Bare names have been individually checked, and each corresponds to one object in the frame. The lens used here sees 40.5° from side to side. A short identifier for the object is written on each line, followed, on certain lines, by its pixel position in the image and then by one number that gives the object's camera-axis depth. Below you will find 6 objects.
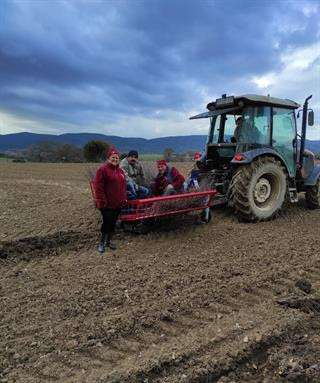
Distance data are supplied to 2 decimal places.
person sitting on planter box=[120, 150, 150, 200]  6.70
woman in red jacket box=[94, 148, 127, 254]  5.79
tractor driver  7.93
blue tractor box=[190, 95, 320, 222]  7.34
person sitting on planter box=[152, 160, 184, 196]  7.04
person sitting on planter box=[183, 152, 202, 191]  7.22
